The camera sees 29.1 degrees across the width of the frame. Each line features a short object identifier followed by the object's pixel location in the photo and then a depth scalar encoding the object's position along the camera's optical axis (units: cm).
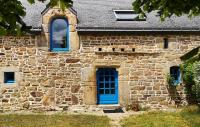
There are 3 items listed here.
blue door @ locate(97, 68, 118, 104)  1695
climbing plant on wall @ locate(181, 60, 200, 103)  1606
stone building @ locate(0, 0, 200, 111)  1633
